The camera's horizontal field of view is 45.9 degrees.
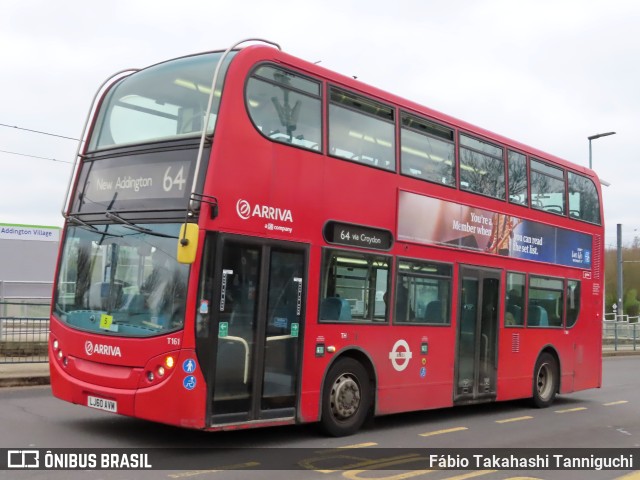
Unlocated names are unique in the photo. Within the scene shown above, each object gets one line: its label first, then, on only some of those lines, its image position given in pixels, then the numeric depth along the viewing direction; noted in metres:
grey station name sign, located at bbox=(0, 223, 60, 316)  34.44
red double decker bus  7.88
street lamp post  33.68
